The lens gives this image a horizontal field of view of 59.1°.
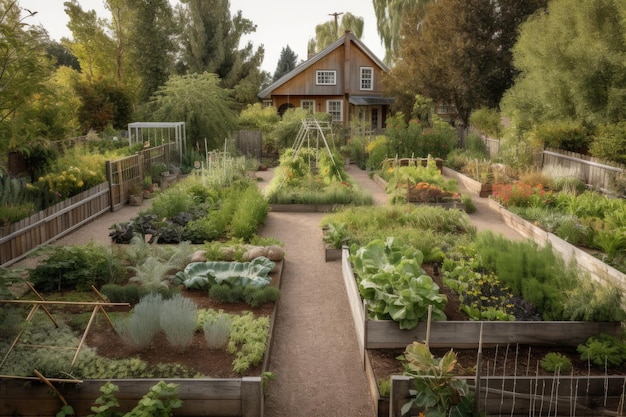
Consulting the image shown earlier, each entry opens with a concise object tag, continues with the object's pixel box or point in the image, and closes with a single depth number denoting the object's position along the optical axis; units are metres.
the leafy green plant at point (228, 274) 7.19
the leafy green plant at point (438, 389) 4.30
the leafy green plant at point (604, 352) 5.21
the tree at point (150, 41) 35.69
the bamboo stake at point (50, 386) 4.45
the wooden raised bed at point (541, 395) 4.48
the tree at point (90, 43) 35.66
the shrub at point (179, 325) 5.34
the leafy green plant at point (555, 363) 5.08
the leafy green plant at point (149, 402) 4.20
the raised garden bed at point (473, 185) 15.37
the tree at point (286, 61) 59.78
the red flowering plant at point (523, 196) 11.87
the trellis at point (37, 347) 4.49
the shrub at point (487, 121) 23.64
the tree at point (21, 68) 7.39
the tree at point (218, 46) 36.72
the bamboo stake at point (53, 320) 5.65
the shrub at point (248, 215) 9.81
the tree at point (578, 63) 14.99
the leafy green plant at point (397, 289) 5.60
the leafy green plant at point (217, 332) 5.46
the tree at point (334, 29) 39.69
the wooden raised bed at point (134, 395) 4.58
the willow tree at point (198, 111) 20.98
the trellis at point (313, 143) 15.91
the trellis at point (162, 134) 19.45
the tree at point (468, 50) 24.72
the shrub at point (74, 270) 7.23
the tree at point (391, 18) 32.38
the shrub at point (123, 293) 6.67
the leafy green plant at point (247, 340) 5.20
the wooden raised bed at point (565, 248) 7.36
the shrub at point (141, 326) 5.34
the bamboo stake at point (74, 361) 4.74
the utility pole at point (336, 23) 40.73
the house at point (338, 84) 33.28
